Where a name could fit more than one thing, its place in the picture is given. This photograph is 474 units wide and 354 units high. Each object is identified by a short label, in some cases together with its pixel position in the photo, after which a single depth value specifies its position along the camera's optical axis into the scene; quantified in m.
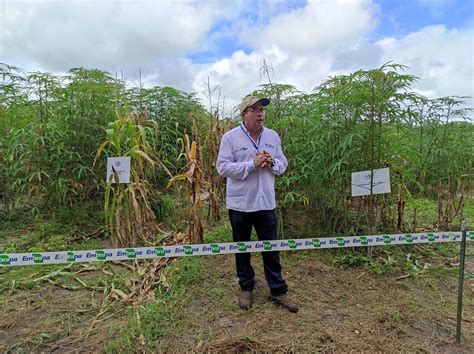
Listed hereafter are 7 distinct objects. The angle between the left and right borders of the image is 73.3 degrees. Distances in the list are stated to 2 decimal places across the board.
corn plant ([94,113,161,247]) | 3.74
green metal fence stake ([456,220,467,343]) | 2.24
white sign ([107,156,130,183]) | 3.62
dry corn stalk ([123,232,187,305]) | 2.86
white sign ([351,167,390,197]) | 3.17
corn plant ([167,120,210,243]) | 3.67
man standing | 2.57
